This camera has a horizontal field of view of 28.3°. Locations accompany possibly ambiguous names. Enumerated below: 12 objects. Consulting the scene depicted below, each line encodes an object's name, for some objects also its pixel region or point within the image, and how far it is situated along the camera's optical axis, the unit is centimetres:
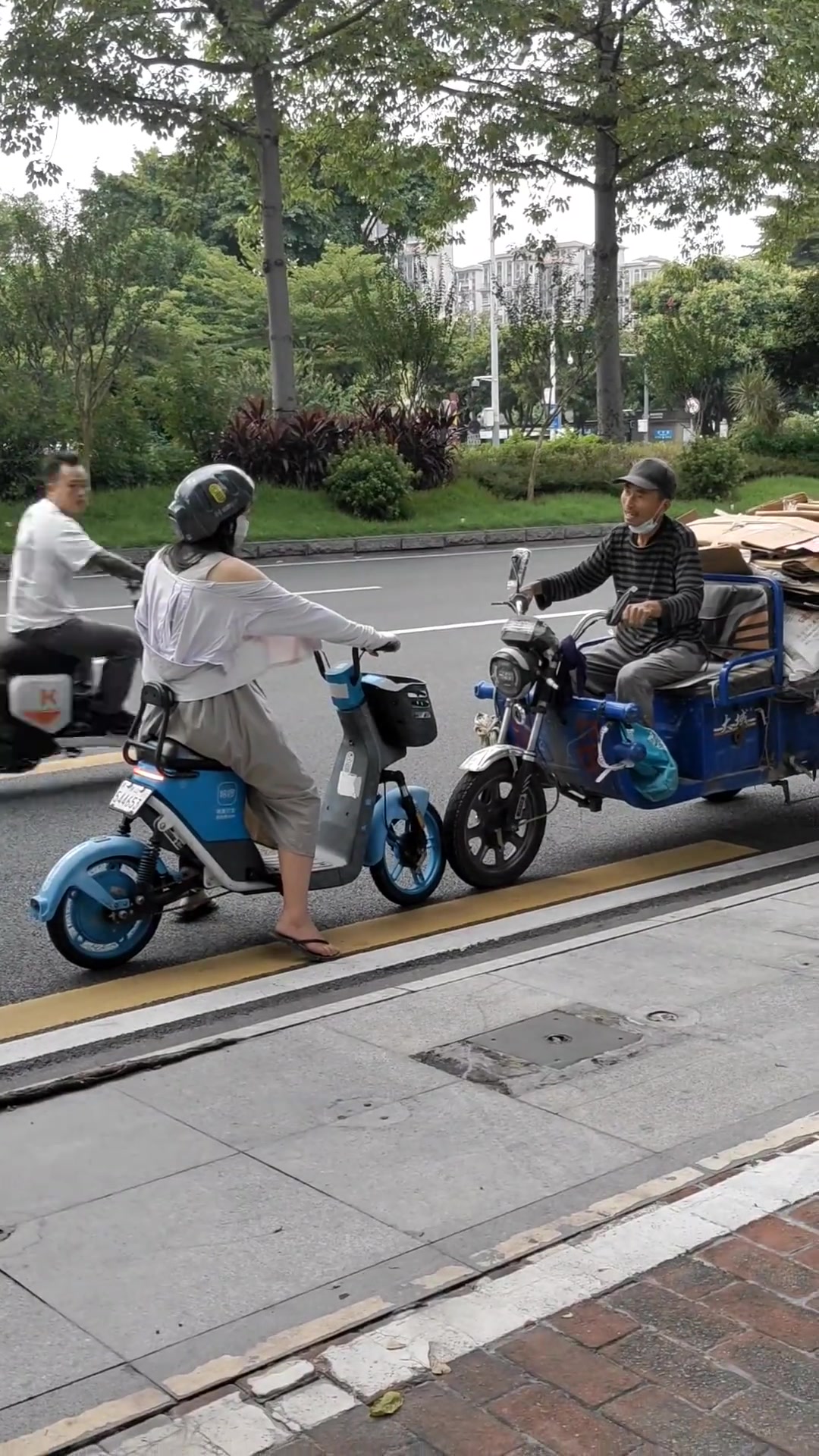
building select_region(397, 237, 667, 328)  2788
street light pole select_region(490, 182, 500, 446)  4841
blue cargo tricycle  653
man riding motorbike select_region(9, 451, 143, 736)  822
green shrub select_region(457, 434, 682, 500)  2750
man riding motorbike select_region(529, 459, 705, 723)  679
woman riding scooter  539
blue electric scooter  538
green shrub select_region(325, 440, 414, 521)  2409
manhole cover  473
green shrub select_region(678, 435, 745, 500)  2864
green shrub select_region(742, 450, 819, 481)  3152
